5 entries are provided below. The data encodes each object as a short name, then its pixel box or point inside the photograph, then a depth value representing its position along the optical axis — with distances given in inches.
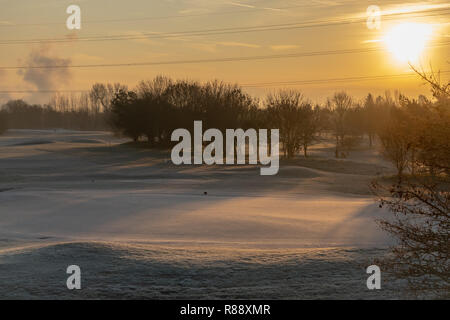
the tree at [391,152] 1528.5
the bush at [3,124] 4399.6
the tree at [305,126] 2267.5
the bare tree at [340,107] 4267.2
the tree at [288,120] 2263.8
